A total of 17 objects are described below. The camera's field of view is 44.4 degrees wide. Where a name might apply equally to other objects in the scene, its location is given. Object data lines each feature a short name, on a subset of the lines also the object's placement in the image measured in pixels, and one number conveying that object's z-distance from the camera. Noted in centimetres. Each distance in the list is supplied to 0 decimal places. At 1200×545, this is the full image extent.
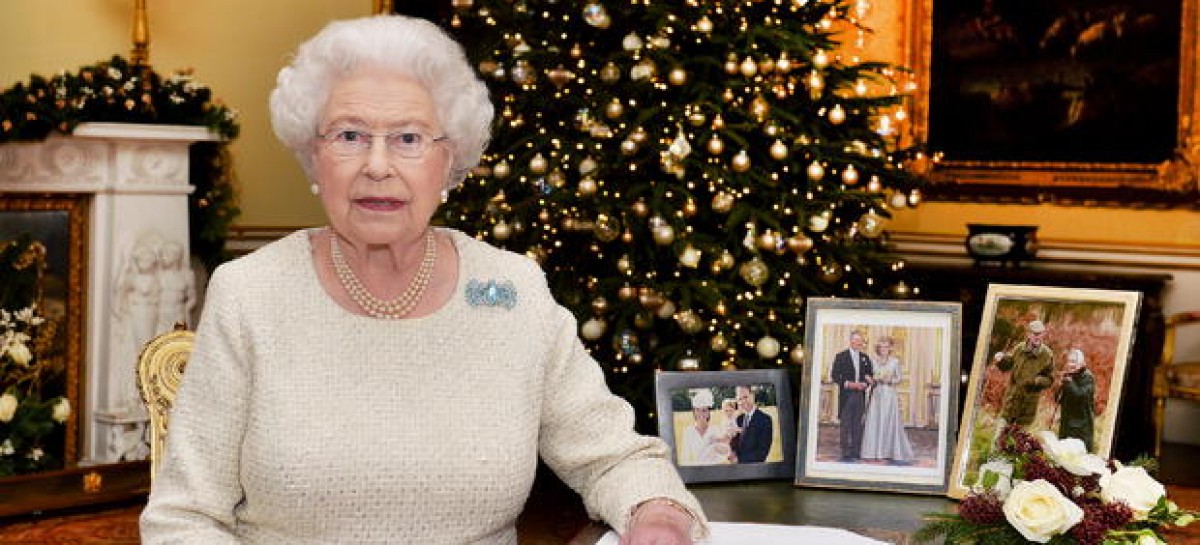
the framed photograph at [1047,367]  231
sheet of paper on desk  215
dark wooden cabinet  752
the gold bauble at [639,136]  498
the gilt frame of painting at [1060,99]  801
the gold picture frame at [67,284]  695
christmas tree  502
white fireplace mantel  698
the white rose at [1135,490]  181
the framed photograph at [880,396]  247
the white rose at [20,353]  626
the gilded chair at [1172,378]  723
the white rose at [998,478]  187
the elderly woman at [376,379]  211
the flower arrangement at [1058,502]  179
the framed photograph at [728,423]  256
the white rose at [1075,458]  184
